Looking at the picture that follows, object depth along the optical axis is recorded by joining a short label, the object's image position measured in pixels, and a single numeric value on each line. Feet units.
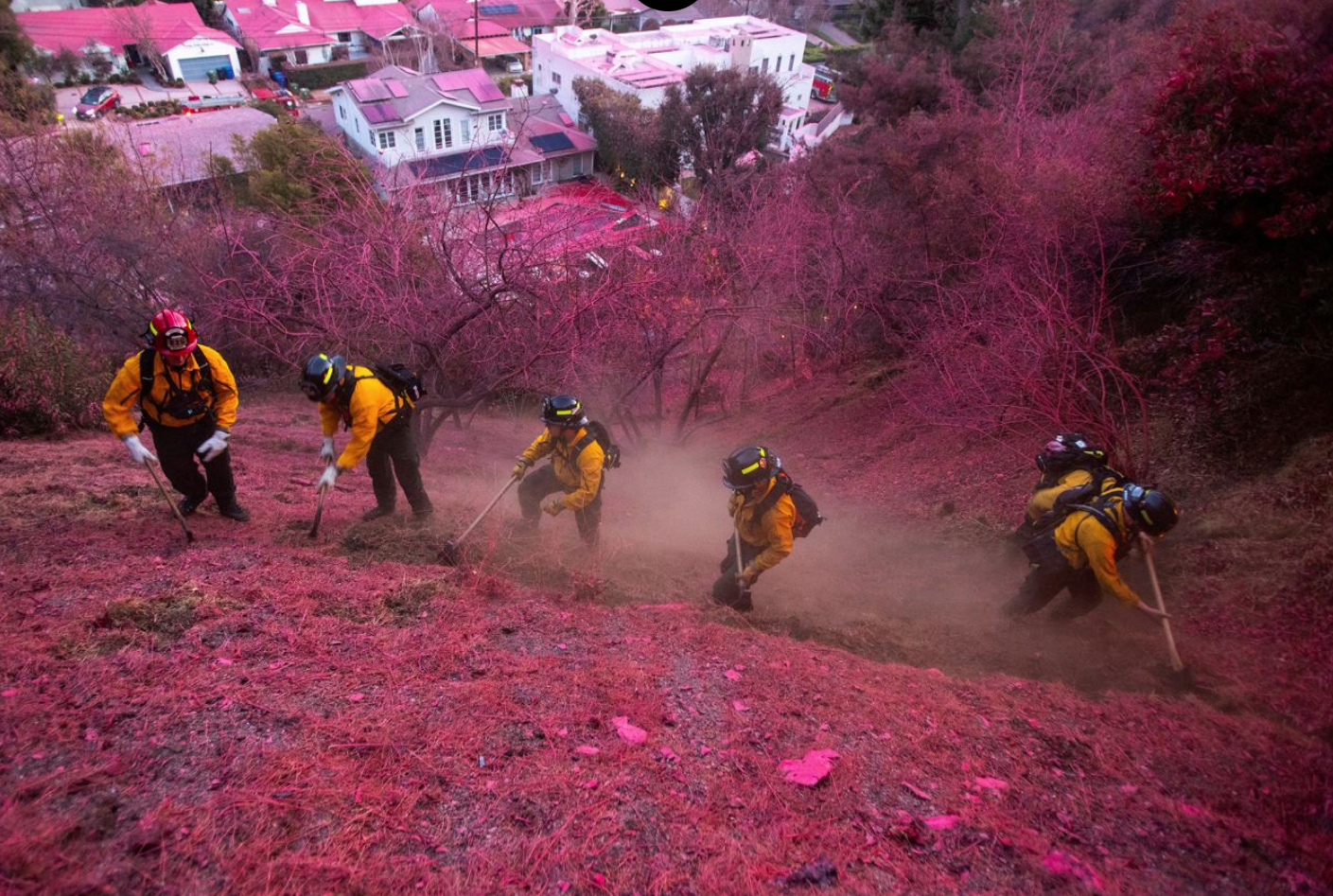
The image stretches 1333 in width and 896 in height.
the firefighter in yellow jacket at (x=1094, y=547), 15.33
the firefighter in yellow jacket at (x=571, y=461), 18.30
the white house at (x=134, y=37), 121.60
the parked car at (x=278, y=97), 114.21
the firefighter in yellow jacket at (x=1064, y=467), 18.22
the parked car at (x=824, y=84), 133.59
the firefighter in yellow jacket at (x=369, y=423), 16.40
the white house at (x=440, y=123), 84.53
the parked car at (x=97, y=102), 102.18
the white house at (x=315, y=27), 132.98
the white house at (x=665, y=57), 99.09
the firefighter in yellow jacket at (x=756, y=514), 16.55
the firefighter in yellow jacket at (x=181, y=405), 16.14
